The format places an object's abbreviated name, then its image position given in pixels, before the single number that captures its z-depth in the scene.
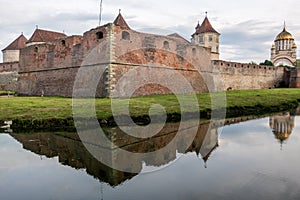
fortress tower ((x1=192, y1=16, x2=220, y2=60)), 41.75
